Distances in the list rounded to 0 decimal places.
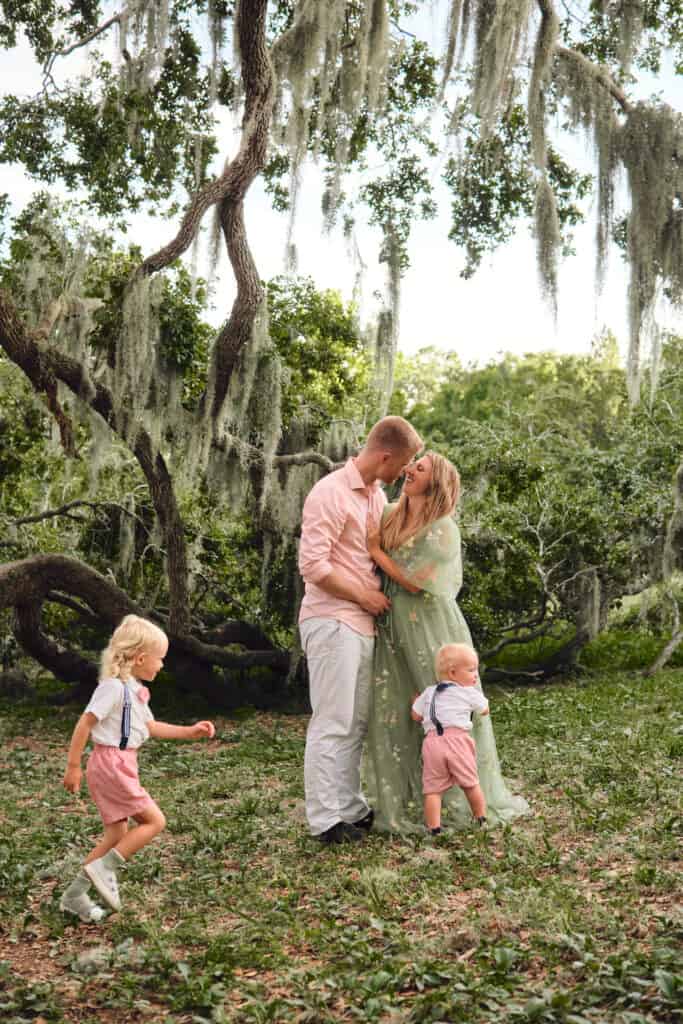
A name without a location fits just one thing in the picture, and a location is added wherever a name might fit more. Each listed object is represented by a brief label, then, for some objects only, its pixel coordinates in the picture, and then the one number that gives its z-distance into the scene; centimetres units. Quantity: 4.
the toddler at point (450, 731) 503
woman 530
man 509
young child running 418
